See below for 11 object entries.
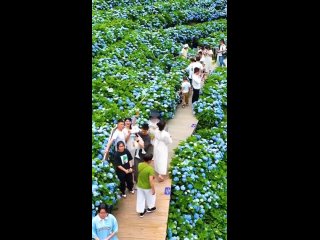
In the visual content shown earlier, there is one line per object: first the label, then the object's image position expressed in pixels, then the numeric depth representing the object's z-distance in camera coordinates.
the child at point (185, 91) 13.62
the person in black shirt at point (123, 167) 8.27
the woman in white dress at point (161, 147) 9.12
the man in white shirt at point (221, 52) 17.68
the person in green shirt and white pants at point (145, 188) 7.79
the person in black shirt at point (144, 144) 8.77
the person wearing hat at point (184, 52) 18.11
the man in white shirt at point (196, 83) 13.20
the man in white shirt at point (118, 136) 8.84
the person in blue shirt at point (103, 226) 7.04
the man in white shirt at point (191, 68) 13.94
